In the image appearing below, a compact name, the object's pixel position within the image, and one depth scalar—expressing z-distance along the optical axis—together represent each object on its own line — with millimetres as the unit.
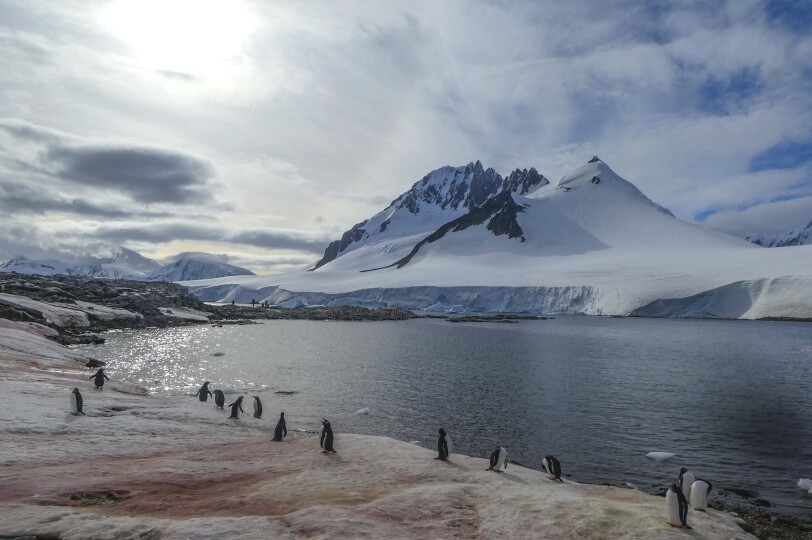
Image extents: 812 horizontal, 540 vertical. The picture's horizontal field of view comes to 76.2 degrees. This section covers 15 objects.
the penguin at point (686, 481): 10914
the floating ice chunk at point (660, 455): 15242
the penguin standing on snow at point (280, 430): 13234
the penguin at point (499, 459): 11359
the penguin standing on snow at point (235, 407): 16036
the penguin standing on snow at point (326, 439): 12109
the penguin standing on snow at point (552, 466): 11672
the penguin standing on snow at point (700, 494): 9875
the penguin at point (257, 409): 18328
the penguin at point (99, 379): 17031
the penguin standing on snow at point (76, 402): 13008
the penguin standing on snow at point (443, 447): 11930
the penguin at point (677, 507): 8664
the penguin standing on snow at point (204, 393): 20769
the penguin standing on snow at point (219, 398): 18356
